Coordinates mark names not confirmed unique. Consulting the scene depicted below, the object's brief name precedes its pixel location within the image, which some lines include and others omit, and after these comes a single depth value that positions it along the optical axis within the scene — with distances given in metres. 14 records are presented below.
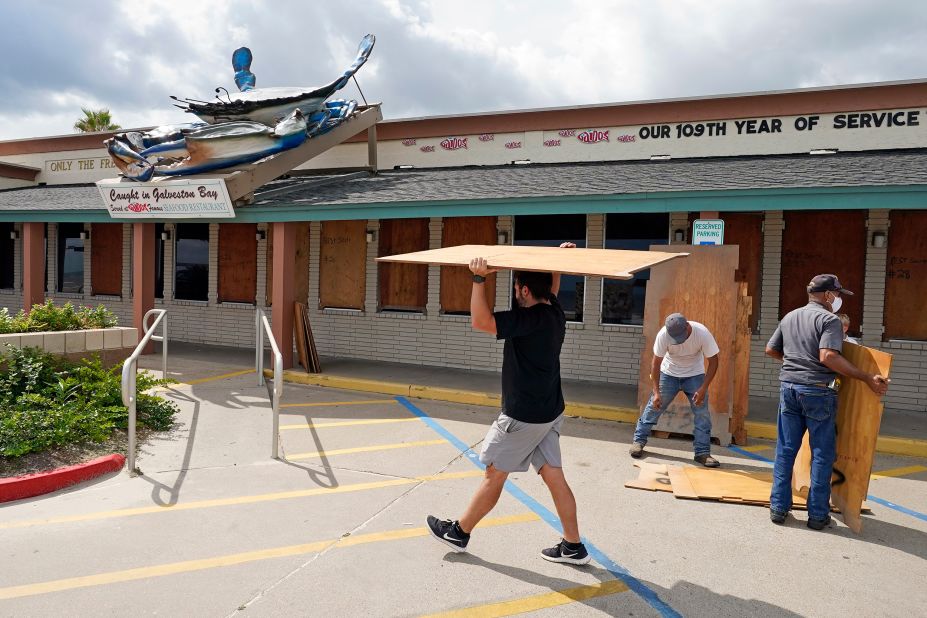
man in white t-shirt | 5.98
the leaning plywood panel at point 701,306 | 6.94
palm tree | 28.34
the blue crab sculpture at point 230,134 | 10.77
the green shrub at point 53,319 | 7.28
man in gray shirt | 4.61
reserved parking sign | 7.18
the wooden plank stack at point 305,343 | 9.93
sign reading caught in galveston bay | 10.23
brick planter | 7.02
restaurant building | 8.45
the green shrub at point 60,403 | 5.71
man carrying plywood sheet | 3.81
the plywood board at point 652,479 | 5.46
